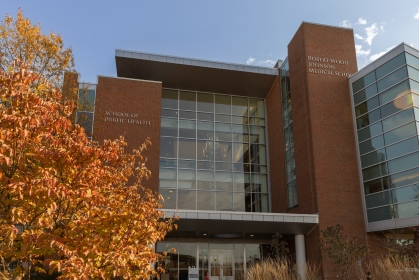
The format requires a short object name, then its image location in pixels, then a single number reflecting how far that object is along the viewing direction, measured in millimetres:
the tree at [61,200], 5977
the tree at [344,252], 16375
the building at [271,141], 21625
